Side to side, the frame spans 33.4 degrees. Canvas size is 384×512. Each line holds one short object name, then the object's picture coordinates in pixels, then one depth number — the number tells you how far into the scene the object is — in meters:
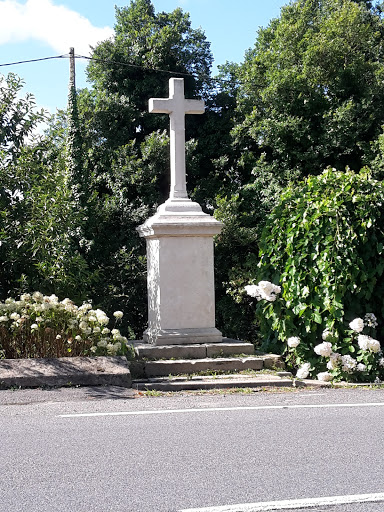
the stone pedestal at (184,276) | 9.64
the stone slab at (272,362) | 8.88
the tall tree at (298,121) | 16.50
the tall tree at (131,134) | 16.16
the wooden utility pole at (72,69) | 18.00
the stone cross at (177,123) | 10.41
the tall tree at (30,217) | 9.99
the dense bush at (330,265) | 8.38
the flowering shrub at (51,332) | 8.06
